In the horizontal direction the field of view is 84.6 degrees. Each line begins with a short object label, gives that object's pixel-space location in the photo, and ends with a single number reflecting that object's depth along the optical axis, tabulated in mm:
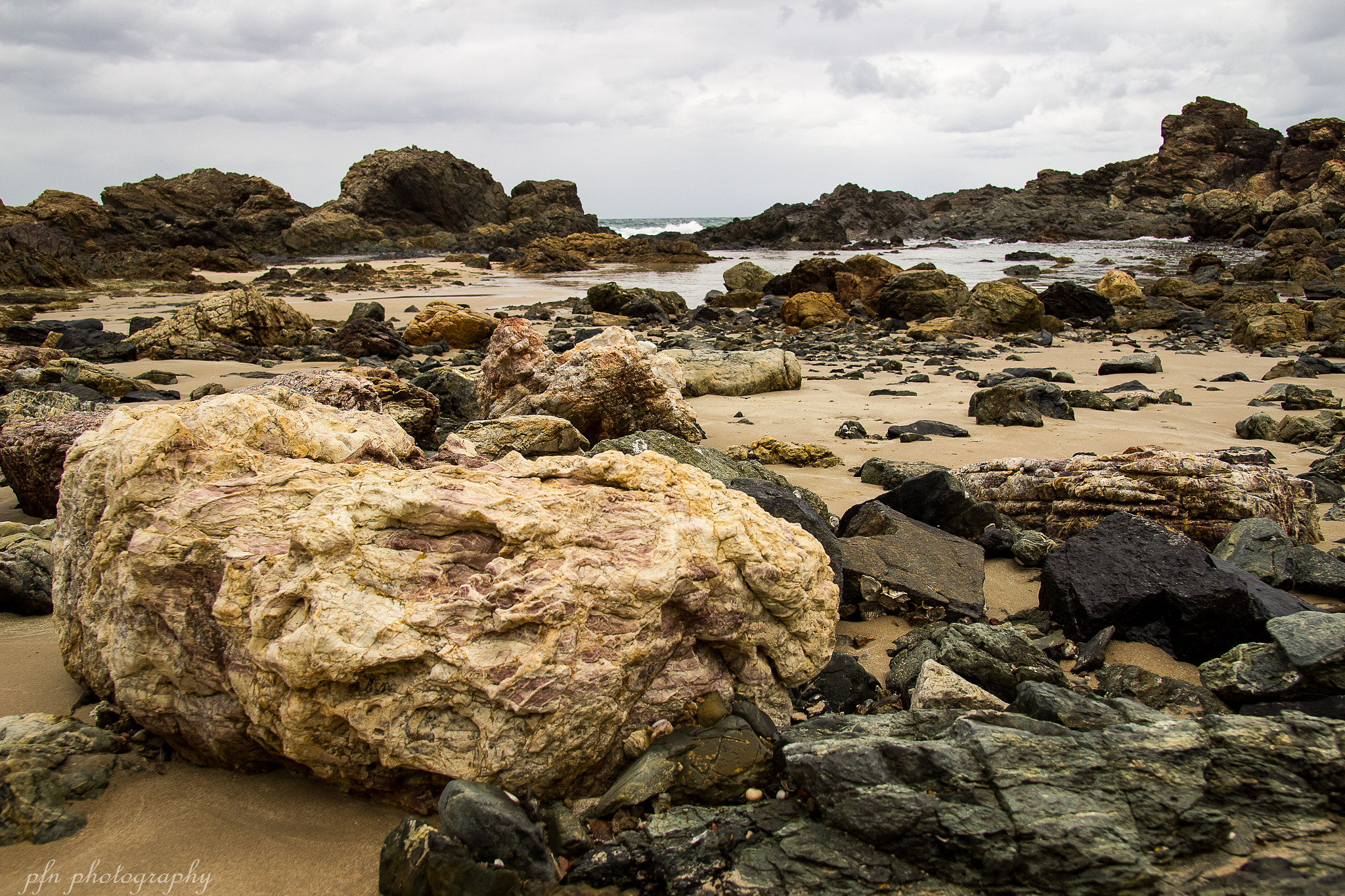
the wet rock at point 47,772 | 1935
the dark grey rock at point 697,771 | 2033
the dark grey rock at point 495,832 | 1781
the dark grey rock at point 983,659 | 2613
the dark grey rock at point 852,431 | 7008
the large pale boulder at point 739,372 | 9250
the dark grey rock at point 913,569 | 3422
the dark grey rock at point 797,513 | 3506
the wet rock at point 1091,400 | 8250
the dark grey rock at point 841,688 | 2660
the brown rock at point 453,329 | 12820
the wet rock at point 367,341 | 11516
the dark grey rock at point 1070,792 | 1627
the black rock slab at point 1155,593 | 2902
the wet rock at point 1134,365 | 10820
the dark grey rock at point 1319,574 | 3352
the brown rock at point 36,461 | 4445
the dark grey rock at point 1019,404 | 7406
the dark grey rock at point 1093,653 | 2924
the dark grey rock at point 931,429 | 7027
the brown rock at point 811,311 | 17266
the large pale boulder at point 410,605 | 1987
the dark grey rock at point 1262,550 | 3447
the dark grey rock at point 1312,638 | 2420
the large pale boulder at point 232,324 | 10812
